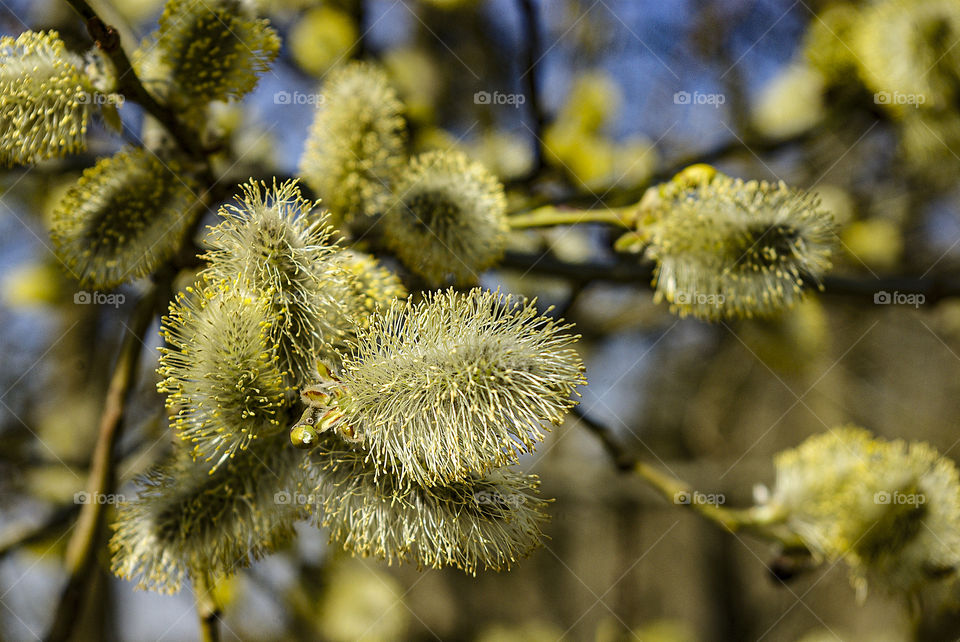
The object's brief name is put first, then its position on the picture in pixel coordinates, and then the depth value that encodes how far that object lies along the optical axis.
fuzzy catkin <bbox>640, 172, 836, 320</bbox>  0.36
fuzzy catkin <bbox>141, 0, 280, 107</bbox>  0.35
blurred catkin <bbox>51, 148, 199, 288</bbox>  0.34
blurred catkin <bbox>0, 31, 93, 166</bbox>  0.33
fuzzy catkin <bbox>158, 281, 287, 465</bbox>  0.31
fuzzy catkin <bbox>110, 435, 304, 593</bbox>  0.33
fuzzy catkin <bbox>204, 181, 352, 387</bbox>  0.32
